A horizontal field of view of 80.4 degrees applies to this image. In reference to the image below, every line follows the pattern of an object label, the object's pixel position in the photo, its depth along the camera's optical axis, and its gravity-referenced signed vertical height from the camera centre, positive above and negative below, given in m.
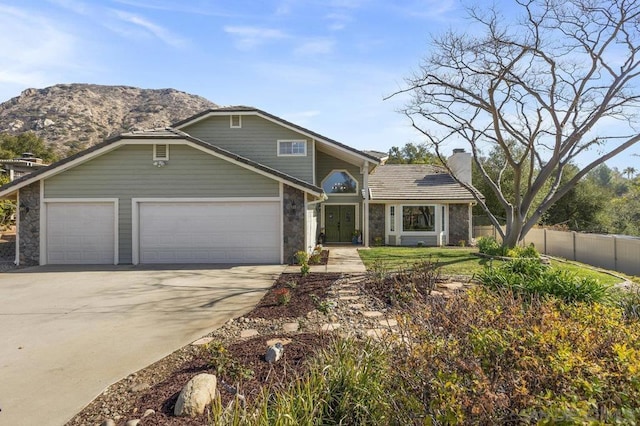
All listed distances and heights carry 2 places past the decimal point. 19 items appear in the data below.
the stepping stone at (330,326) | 5.18 -1.56
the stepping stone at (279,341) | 4.57 -1.54
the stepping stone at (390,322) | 5.54 -1.59
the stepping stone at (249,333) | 5.25 -1.65
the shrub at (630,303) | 4.79 -1.24
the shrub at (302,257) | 9.80 -1.24
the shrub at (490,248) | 13.95 -1.22
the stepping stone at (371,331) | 5.01 -1.57
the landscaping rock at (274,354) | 4.00 -1.48
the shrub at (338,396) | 2.56 -1.32
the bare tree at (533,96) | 13.46 +4.56
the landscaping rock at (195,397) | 3.09 -1.52
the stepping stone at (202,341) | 4.93 -1.67
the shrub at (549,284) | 5.75 -1.11
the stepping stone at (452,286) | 7.39 -1.41
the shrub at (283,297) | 6.77 -1.48
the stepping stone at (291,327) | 5.33 -1.62
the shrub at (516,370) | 1.98 -0.94
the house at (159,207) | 12.16 +0.30
